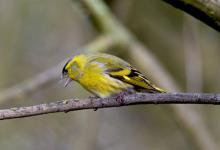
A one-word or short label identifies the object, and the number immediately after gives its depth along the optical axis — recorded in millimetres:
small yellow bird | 7273
